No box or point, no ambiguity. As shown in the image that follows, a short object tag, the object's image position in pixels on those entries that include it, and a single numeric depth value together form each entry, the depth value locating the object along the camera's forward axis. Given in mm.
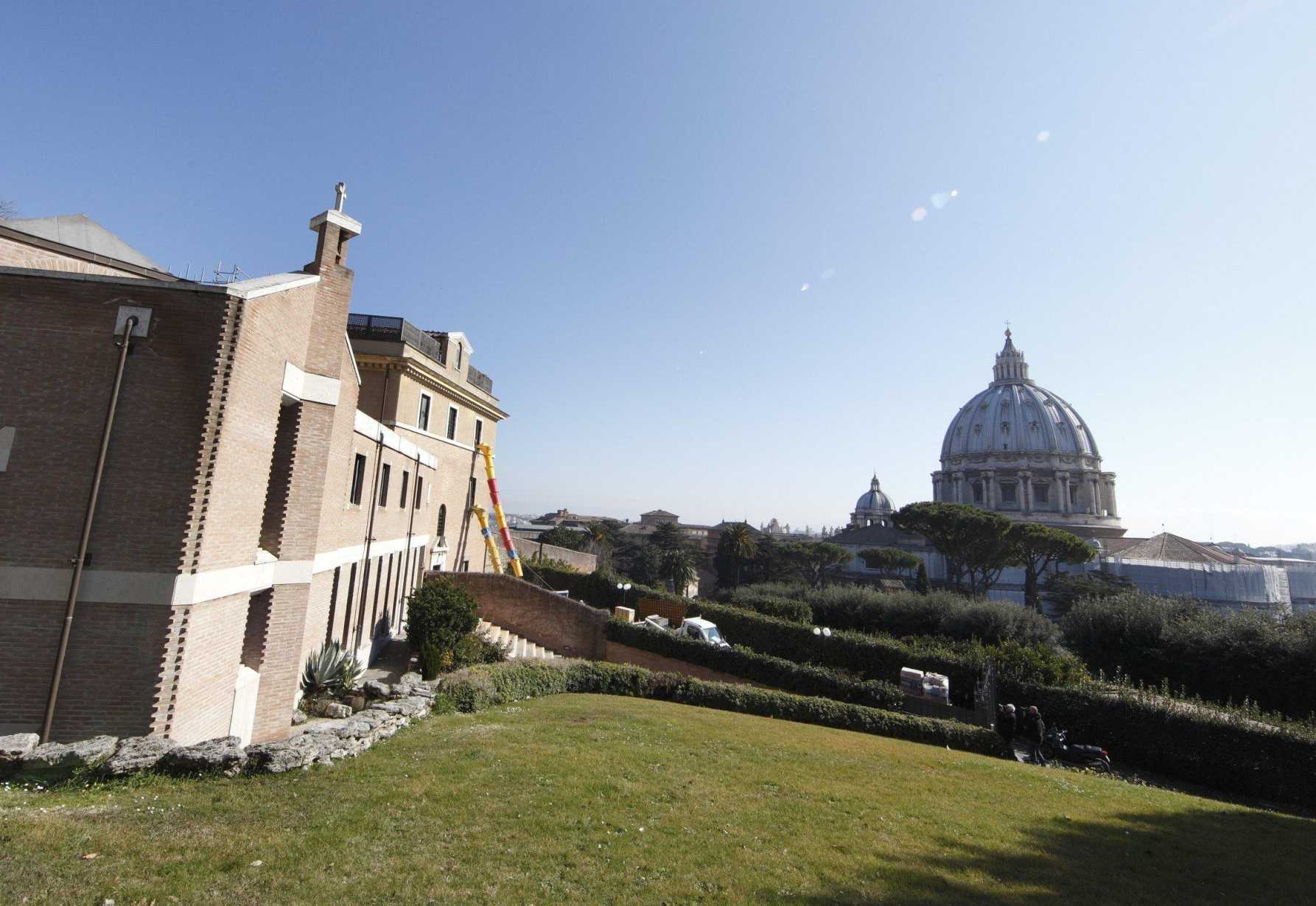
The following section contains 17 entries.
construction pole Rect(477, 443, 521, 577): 30938
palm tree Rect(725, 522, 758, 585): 73750
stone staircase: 21658
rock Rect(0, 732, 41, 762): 7480
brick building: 8602
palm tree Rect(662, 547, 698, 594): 60406
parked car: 23905
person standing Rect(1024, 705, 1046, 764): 15203
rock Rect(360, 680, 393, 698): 14328
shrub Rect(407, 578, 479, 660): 17375
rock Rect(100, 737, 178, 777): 7539
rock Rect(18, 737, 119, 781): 7422
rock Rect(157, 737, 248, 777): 7840
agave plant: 13539
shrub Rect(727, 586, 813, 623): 33438
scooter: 15391
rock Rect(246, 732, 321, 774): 8188
